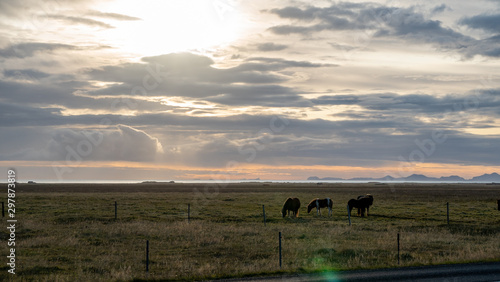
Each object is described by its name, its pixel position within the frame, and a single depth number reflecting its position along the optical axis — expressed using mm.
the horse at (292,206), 42125
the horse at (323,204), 44366
